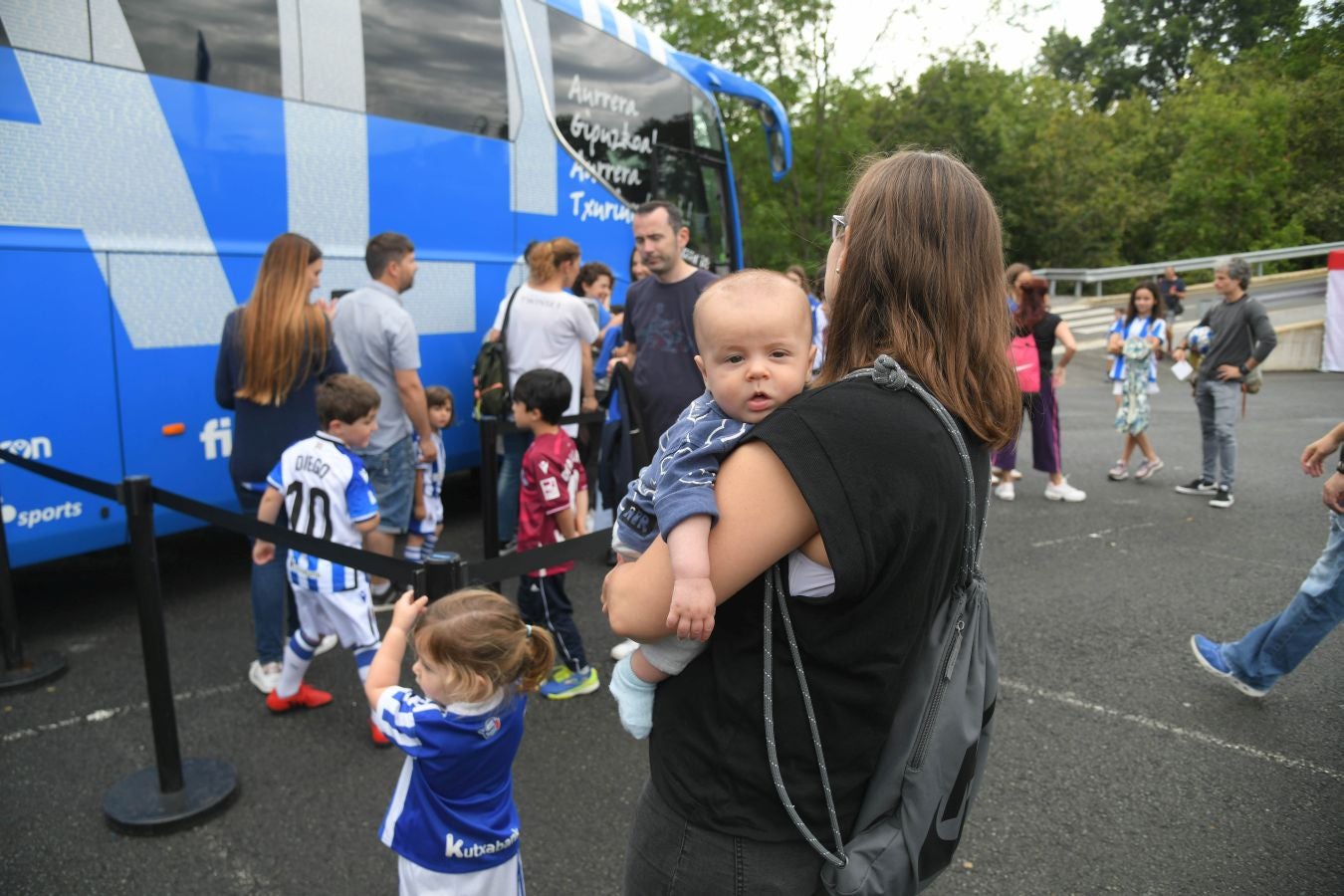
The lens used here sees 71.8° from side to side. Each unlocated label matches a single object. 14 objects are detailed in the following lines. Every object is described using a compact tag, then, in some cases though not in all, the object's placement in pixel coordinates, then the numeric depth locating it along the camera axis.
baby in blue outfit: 1.29
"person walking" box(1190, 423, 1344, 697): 3.67
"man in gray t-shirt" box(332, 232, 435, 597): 4.98
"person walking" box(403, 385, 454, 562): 5.68
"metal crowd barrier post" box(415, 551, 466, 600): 2.42
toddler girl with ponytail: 2.24
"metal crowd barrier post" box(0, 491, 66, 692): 4.10
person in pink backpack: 7.56
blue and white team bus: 4.36
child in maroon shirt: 4.10
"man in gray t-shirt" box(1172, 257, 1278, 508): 7.45
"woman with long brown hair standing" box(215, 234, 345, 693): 4.15
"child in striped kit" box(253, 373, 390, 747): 3.68
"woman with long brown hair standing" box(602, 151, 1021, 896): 1.28
